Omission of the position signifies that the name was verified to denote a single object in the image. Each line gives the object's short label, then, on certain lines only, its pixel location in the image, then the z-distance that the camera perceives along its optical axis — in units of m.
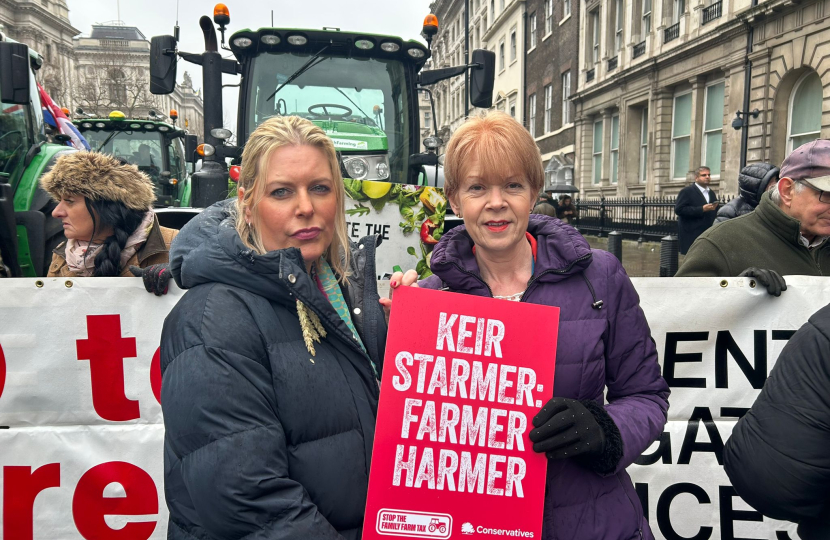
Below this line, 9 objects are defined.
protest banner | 2.97
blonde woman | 1.35
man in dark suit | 11.13
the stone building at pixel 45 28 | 42.69
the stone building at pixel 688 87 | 15.09
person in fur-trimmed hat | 3.27
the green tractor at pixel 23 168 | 4.38
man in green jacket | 2.80
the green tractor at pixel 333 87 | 5.90
